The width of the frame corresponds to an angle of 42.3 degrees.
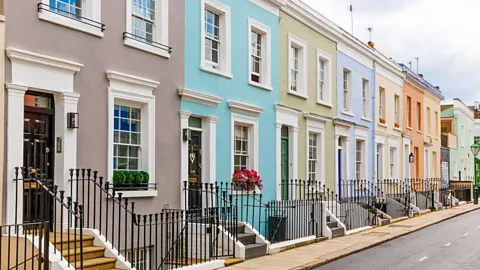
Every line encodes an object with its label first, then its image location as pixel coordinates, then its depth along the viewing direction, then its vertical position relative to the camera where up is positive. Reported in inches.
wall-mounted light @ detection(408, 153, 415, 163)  1231.2 +9.4
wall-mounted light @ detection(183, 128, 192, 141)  548.1 +25.5
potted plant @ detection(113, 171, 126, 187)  467.2 -12.2
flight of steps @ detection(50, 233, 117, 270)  384.2 -57.8
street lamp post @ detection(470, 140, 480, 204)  1429.7 -58.9
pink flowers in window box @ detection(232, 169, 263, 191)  623.5 -17.0
